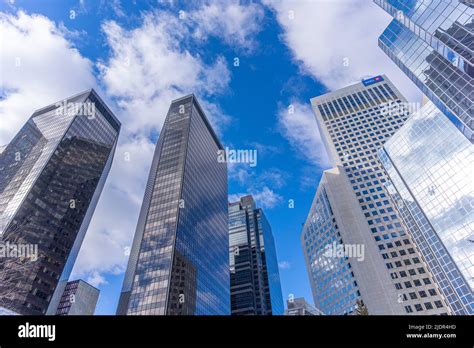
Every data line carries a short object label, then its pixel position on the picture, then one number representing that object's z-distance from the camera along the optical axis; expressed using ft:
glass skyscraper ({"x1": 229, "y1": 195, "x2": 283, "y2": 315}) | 494.18
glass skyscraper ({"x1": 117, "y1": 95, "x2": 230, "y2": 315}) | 244.01
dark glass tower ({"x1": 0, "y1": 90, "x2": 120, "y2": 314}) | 282.97
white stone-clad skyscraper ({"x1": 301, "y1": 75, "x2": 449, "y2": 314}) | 248.73
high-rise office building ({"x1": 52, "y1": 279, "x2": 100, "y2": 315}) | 504.02
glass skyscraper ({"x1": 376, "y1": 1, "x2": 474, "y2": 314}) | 158.20
